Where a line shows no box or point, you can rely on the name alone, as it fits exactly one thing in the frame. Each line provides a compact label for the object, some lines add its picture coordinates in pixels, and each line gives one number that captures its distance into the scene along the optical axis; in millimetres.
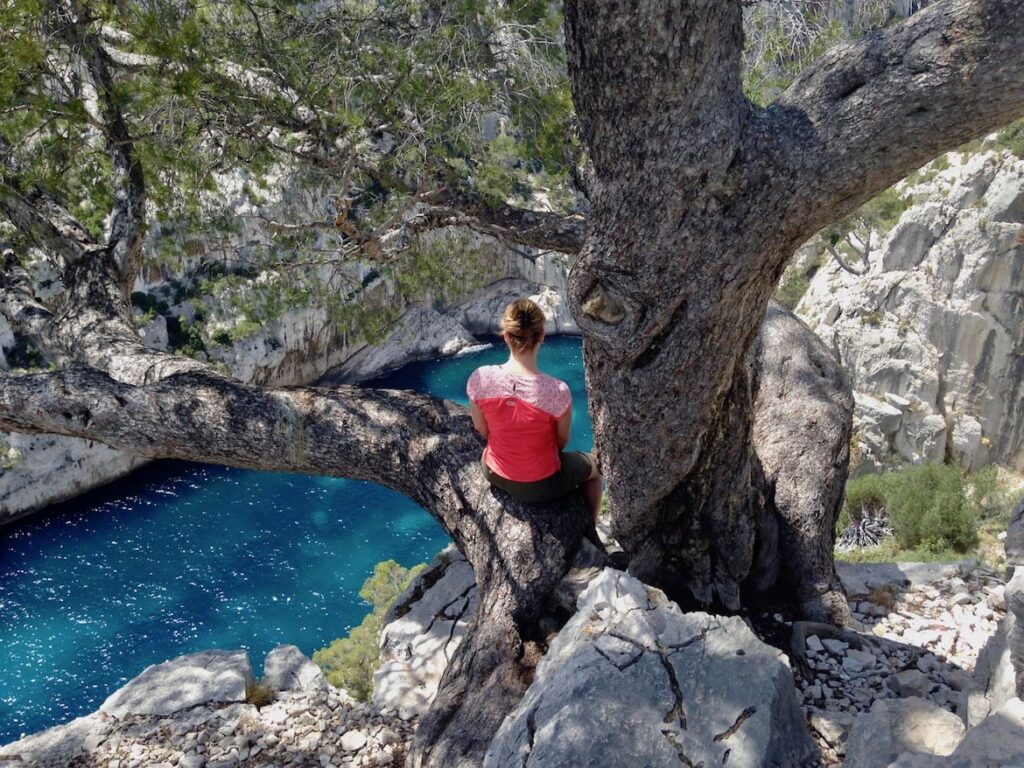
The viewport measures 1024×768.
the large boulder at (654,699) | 2088
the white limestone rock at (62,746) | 3207
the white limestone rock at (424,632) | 3756
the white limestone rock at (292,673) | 3839
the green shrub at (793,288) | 24062
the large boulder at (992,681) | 2096
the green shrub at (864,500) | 13193
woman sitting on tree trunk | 3080
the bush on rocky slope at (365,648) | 5871
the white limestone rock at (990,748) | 1589
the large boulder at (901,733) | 1980
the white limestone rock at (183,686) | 3590
